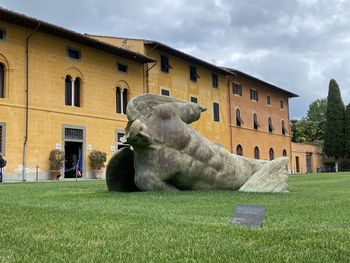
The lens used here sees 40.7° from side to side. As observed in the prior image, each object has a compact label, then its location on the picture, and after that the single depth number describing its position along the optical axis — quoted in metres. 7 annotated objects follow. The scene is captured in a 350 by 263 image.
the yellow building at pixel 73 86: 23.53
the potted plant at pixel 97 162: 27.10
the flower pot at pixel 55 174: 24.75
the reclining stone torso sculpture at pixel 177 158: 8.72
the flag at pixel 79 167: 25.73
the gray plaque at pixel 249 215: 3.97
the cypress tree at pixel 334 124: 52.16
